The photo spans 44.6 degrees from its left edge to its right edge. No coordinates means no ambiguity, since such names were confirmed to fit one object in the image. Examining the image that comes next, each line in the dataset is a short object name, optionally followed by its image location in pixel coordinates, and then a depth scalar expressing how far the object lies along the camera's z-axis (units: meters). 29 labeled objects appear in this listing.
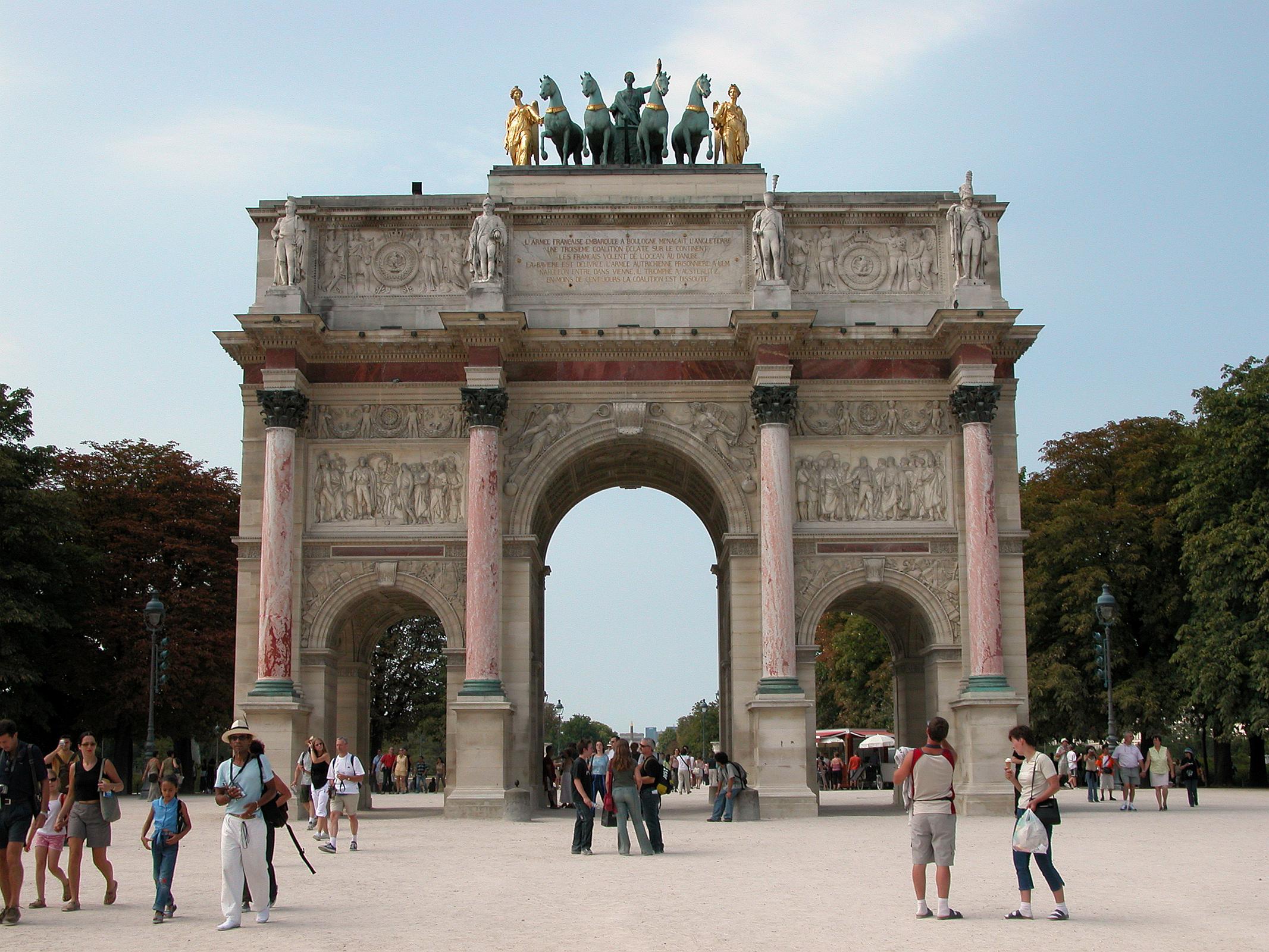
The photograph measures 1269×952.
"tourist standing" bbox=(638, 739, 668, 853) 21.28
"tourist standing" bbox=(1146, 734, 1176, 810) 32.75
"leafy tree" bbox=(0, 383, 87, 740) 44.12
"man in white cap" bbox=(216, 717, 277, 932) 13.65
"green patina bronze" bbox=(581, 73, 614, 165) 36.72
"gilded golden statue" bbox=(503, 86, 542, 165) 36.59
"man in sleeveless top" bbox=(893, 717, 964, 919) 13.73
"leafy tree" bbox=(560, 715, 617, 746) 186.11
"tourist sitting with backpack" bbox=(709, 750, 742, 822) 30.03
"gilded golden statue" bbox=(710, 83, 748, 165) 36.50
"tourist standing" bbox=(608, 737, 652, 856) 21.14
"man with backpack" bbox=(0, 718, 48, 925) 14.09
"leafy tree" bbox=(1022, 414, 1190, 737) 49.78
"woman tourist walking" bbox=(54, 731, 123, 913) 15.16
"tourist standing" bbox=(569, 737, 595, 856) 21.22
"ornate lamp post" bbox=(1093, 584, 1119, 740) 35.41
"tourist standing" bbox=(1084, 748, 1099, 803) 40.44
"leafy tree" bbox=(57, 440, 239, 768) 49.28
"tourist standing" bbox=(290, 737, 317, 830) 26.22
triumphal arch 33.03
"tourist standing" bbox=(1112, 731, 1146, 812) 33.59
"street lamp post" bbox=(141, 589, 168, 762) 36.34
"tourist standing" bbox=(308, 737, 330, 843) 22.84
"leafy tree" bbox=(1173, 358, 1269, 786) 44.47
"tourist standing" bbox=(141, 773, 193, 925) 14.30
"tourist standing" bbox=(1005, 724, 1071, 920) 13.77
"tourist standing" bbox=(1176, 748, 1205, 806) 34.66
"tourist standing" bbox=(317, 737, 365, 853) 22.33
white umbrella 60.62
